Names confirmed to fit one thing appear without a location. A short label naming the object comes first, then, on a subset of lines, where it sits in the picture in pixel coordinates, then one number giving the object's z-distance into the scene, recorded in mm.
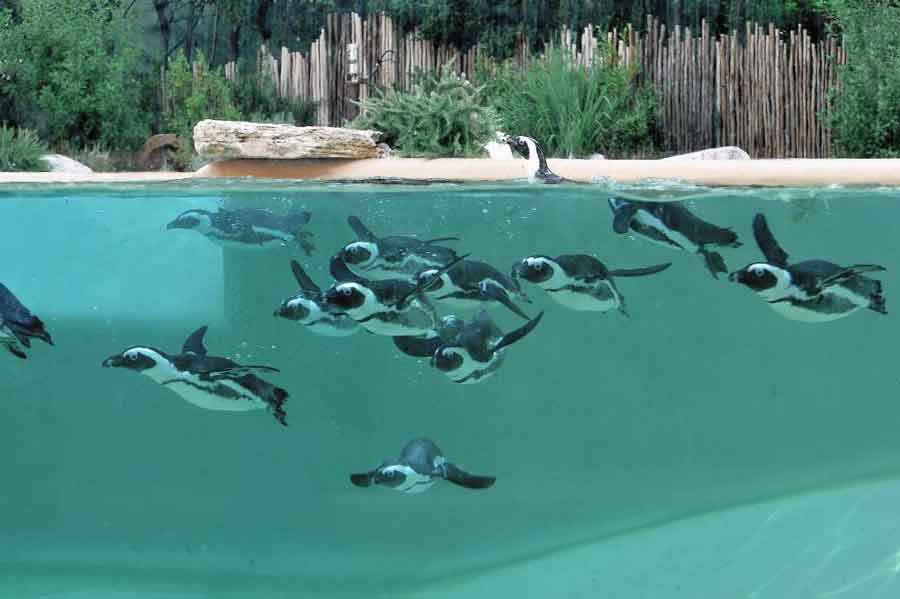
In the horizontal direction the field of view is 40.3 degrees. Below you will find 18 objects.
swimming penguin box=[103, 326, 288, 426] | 7117
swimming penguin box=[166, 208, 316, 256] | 7781
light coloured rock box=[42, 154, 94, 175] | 12066
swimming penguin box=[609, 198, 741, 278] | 7793
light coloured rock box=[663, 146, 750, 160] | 10834
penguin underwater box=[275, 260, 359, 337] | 7508
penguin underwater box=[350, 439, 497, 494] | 7484
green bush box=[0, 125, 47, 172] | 11922
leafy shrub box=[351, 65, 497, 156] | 9734
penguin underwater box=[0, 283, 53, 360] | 7618
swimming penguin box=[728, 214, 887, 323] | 7430
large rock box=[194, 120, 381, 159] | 8359
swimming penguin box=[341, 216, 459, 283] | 7449
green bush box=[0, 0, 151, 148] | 13648
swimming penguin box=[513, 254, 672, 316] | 7359
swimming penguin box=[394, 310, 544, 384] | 7504
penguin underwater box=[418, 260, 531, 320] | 7395
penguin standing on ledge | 8320
